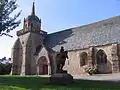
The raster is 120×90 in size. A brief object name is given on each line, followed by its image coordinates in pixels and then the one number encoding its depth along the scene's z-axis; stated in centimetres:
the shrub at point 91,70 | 1632
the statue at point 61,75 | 827
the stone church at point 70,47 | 1681
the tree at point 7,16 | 1193
